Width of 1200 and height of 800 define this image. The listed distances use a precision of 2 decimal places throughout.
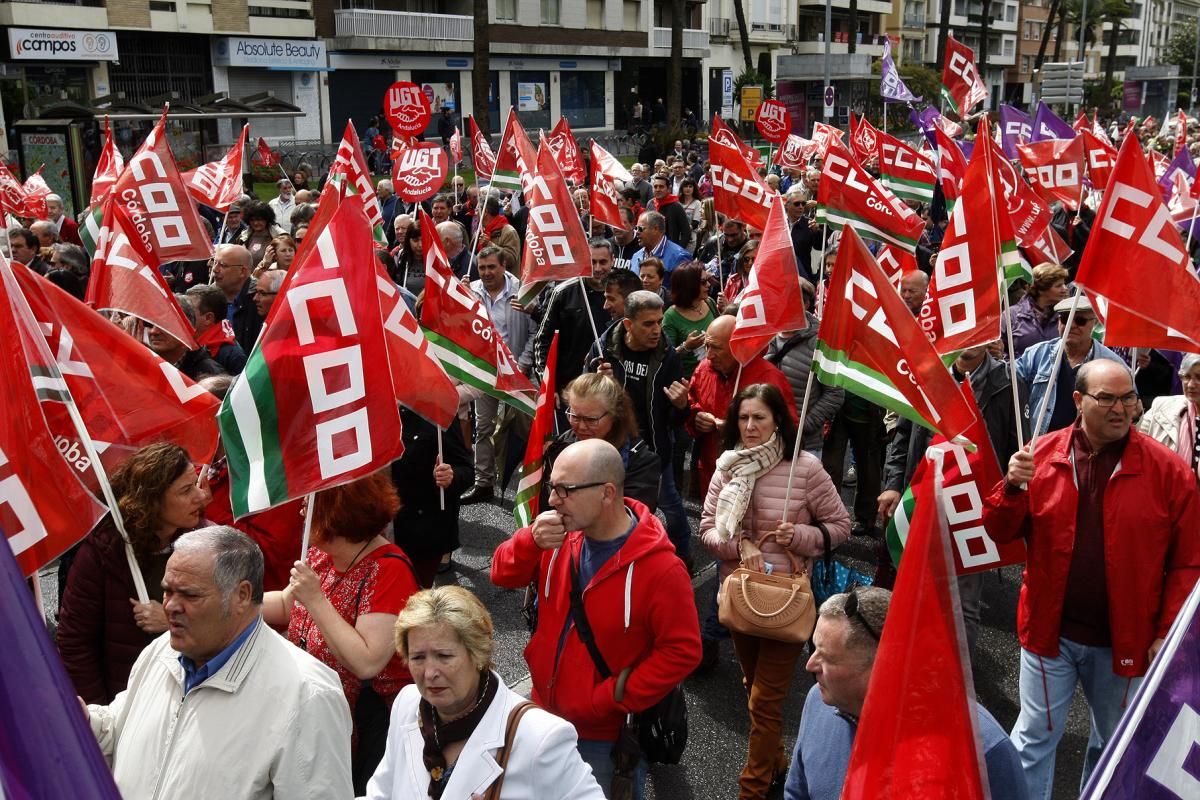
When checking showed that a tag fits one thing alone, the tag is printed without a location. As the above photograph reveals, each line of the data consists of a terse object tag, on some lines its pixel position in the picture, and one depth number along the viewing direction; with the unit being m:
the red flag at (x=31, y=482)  3.33
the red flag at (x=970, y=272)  4.84
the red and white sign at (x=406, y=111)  16.45
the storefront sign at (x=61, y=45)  34.23
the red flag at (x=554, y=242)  7.77
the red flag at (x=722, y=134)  11.48
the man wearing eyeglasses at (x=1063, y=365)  6.03
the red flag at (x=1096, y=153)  13.70
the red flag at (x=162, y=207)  8.88
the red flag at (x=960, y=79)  17.08
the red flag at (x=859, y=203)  8.89
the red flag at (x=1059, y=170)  12.82
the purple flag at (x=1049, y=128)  14.30
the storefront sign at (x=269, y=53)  41.56
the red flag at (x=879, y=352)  4.41
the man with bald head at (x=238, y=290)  8.38
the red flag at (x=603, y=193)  11.50
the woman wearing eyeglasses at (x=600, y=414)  4.64
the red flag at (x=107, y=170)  11.18
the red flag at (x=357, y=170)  10.17
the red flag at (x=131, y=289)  6.19
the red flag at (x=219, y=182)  12.38
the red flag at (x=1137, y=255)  4.52
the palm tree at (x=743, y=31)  45.90
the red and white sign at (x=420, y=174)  13.42
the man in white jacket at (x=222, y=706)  2.76
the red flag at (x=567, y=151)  13.37
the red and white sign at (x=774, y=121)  19.16
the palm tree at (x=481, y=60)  25.02
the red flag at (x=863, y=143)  16.66
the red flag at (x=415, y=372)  4.91
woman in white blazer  2.78
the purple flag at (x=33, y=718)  1.63
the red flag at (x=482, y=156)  15.96
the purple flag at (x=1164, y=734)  1.77
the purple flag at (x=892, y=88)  20.48
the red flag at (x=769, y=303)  6.02
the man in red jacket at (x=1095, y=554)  3.90
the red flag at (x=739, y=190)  10.39
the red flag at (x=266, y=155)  23.00
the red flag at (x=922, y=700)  2.05
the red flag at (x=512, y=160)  10.66
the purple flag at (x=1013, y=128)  16.08
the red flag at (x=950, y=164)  11.26
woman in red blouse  3.34
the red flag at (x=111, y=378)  4.43
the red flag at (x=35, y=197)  12.73
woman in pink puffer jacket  4.75
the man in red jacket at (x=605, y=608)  3.65
